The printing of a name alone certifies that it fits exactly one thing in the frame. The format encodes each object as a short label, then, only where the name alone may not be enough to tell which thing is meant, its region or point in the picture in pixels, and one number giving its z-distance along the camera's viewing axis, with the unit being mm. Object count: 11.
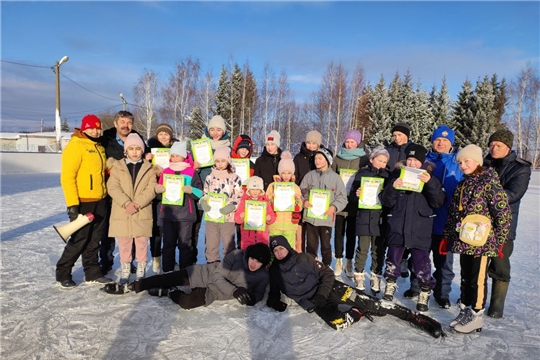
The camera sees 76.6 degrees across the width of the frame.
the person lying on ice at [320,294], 3785
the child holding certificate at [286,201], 4914
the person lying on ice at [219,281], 4121
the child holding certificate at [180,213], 4836
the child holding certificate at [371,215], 4738
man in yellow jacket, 4359
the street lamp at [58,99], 22766
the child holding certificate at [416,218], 4098
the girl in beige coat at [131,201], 4648
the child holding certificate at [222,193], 4867
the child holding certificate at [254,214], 4730
